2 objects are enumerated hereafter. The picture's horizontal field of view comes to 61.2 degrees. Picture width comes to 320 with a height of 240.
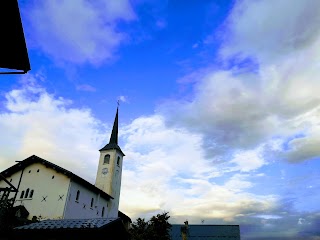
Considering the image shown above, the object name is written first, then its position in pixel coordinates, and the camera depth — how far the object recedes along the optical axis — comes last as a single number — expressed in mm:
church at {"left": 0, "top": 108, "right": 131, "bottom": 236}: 30281
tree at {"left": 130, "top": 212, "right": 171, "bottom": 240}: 25234
